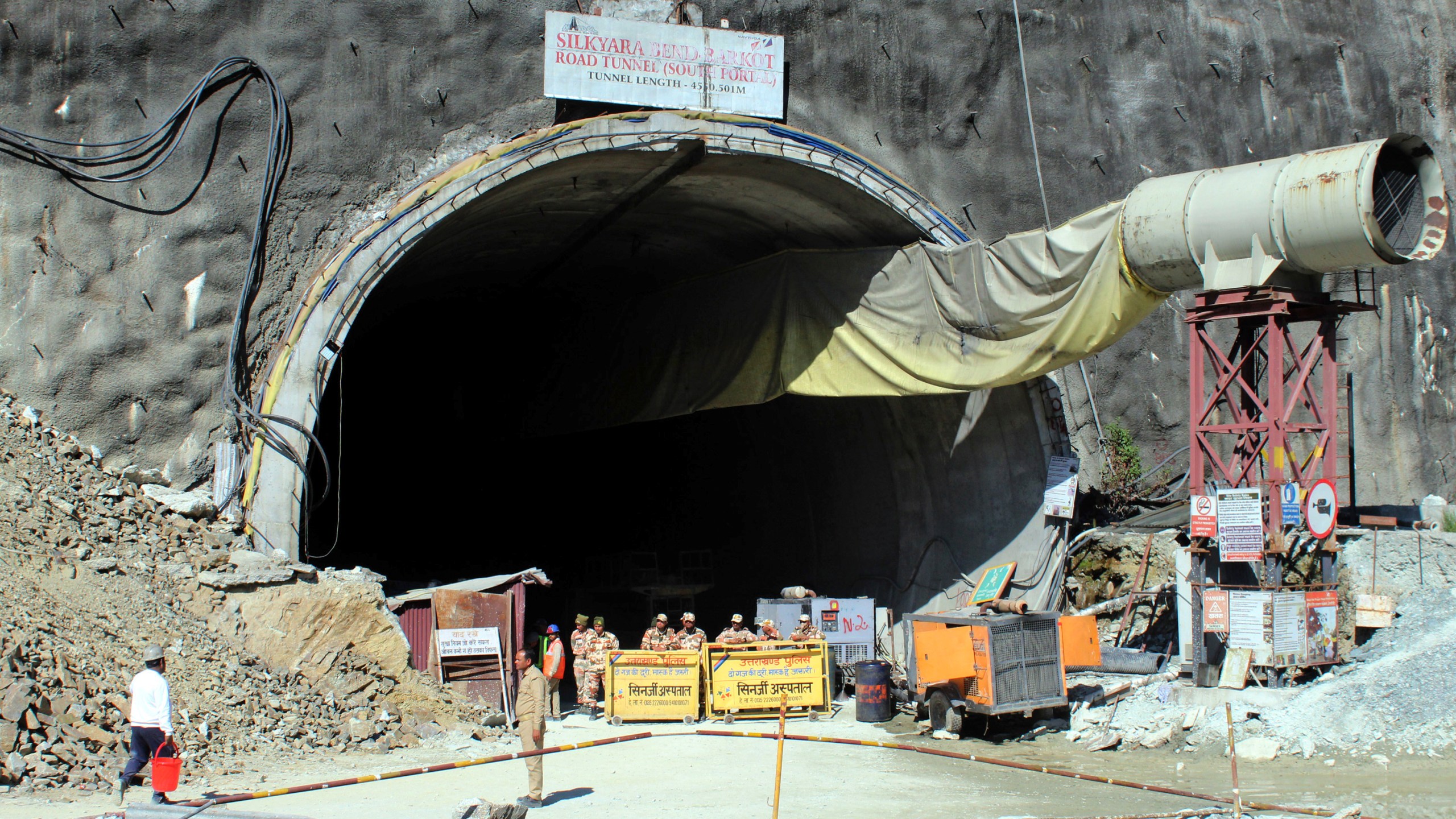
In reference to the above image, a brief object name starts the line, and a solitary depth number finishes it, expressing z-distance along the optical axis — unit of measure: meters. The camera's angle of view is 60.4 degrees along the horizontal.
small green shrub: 19.06
